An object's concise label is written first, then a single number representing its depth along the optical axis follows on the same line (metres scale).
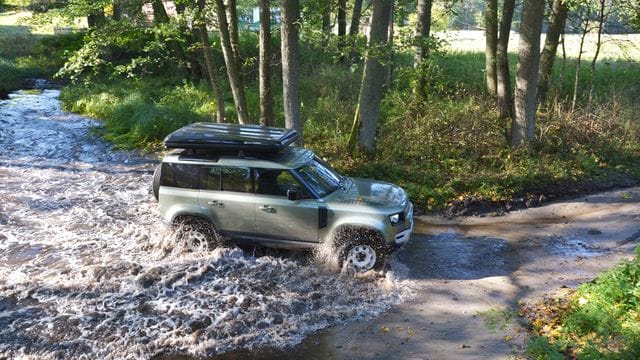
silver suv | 9.15
